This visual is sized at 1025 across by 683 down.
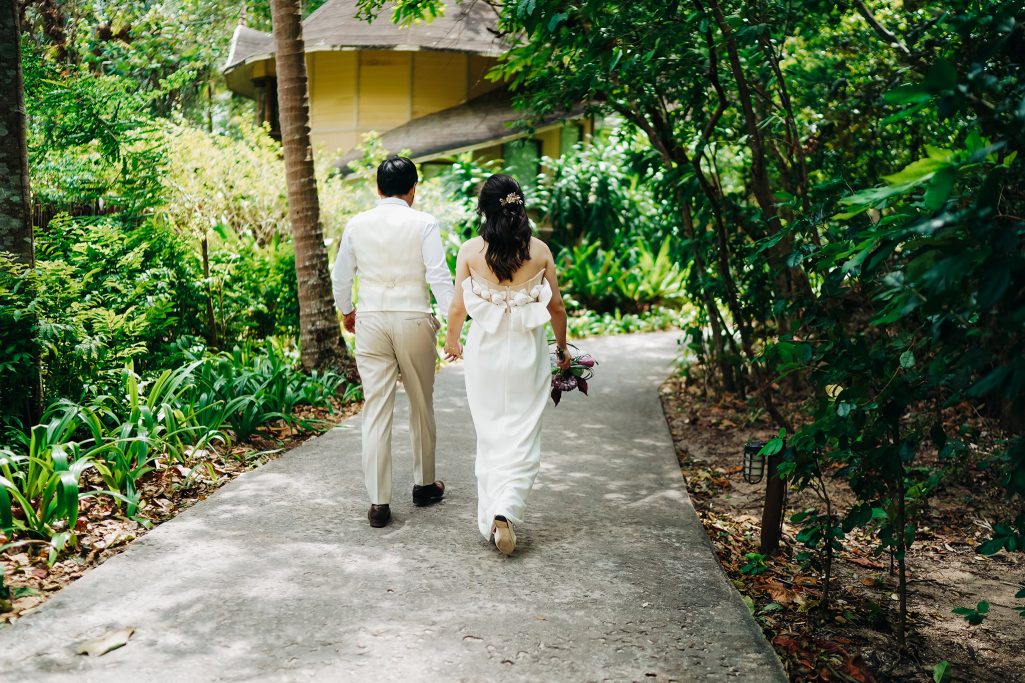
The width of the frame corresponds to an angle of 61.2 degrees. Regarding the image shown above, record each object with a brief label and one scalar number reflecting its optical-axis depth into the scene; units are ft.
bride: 15.21
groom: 16.17
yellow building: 63.05
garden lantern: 16.33
